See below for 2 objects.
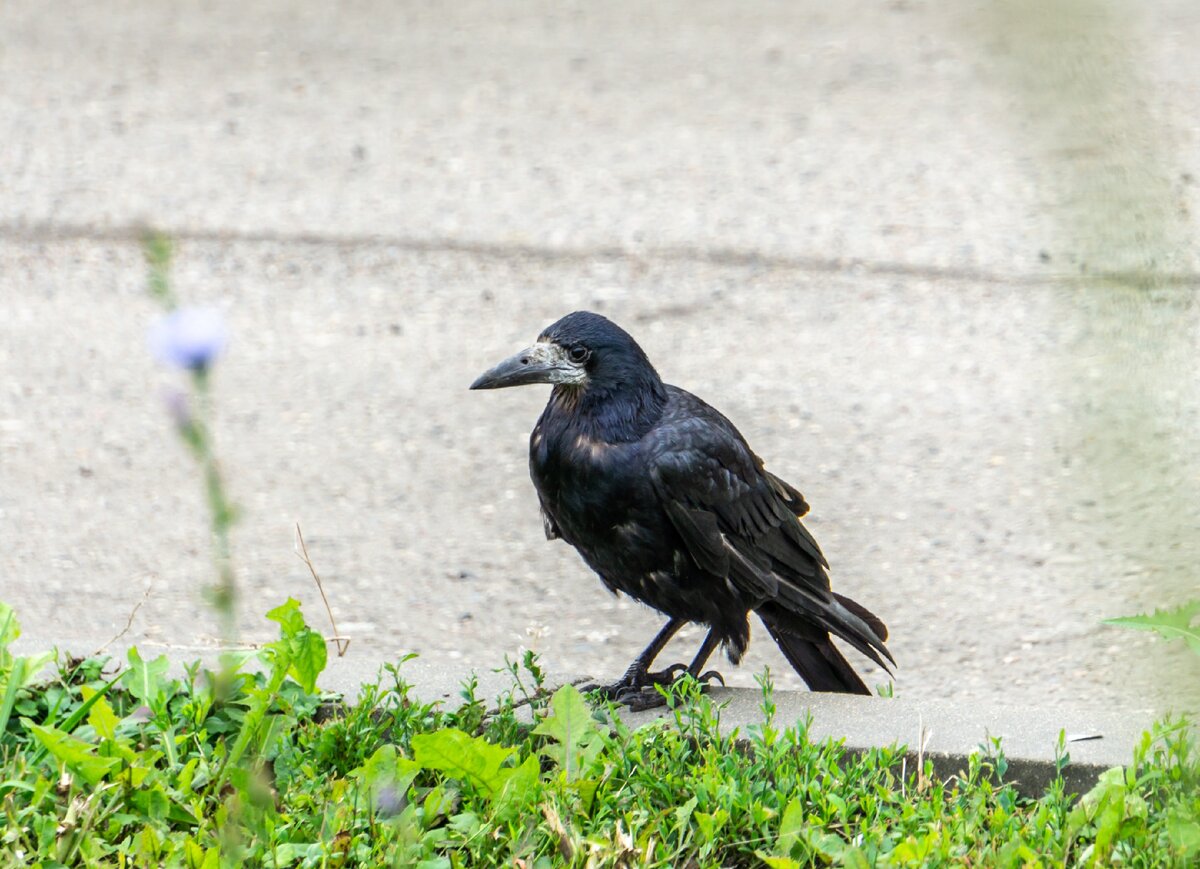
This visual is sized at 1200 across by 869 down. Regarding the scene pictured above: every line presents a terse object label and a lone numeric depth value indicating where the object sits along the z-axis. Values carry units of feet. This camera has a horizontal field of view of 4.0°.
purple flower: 29.70
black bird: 36.01
